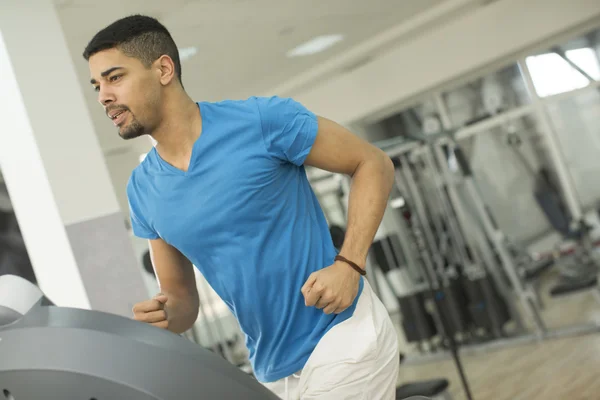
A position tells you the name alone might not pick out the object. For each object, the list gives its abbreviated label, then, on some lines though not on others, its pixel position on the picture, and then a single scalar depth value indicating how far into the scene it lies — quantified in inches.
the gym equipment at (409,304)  237.8
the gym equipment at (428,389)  138.0
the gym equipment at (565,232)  232.2
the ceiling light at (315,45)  293.4
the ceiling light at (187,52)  243.6
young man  43.3
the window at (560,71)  313.6
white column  119.2
